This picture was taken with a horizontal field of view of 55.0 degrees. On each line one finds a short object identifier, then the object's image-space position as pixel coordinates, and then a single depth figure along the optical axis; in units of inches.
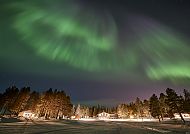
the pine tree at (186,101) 2777.6
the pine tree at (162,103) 3500.7
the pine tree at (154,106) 3309.5
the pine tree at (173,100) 2418.6
